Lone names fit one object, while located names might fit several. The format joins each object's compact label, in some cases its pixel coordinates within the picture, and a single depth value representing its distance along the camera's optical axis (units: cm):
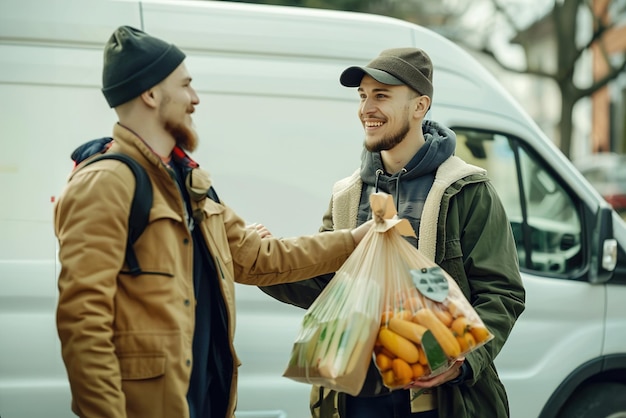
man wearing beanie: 241
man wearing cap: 302
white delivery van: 399
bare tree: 1794
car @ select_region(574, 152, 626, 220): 2027
